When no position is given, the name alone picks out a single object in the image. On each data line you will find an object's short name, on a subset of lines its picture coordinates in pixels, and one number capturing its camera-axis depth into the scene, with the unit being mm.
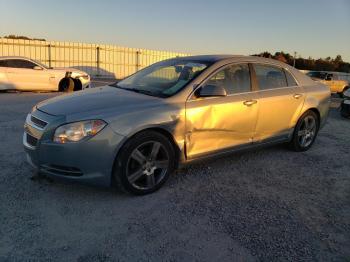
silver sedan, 3504
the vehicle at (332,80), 22156
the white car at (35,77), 11953
